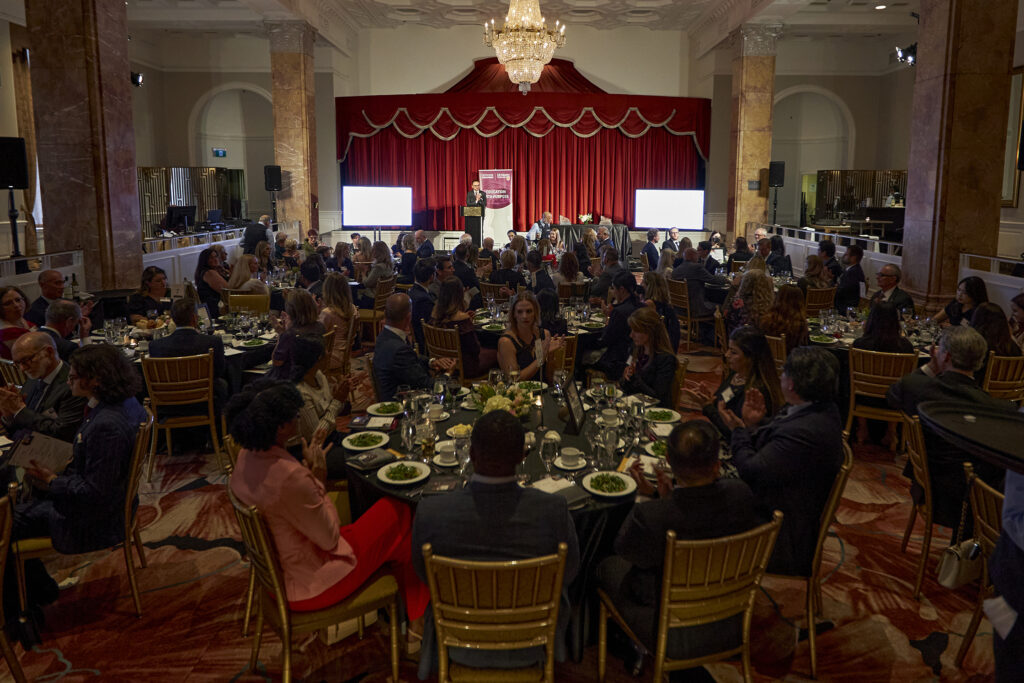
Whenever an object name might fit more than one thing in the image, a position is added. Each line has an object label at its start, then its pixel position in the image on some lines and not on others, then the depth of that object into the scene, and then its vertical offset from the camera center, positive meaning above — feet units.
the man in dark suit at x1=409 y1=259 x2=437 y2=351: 24.18 -2.56
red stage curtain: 58.18 +5.03
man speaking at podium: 56.18 +0.77
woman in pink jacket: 9.01 -3.38
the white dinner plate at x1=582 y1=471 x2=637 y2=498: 10.03 -3.47
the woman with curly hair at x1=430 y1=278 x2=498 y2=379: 19.92 -2.80
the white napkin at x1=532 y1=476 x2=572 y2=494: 10.26 -3.50
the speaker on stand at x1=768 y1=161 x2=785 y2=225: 47.26 +2.47
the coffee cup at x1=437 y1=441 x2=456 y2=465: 11.30 -3.41
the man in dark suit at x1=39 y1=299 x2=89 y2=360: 16.61 -2.35
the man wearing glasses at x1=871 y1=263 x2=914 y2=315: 23.56 -2.24
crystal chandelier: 38.22 +8.54
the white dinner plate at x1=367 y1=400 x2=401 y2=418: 13.73 -3.43
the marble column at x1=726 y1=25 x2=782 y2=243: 46.34 +5.62
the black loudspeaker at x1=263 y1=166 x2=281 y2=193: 46.57 +2.03
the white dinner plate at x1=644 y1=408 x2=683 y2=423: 13.02 -3.30
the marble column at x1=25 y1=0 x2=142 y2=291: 26.03 +2.79
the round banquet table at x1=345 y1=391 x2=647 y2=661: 9.93 -3.94
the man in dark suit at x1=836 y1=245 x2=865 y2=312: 27.20 -2.41
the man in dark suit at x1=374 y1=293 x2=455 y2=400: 15.74 -2.85
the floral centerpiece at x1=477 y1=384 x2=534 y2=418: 12.53 -2.98
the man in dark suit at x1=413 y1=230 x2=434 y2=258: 37.76 -1.74
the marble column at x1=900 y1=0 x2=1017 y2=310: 26.35 +2.78
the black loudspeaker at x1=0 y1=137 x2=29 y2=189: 27.20 +1.65
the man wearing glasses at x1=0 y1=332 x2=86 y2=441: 12.66 -3.02
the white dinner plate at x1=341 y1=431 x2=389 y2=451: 11.97 -3.47
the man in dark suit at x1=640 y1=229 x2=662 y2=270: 41.65 -1.99
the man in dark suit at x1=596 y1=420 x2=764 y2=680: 8.42 -3.19
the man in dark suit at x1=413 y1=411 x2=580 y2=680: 8.09 -3.05
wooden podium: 55.77 -0.42
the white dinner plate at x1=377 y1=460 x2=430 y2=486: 10.53 -3.49
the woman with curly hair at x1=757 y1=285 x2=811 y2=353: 18.10 -2.31
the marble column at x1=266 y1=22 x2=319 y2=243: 45.83 +5.55
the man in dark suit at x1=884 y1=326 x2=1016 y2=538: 12.26 -2.96
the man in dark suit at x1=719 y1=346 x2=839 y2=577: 9.97 -3.04
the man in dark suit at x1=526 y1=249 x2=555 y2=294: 27.89 -2.15
